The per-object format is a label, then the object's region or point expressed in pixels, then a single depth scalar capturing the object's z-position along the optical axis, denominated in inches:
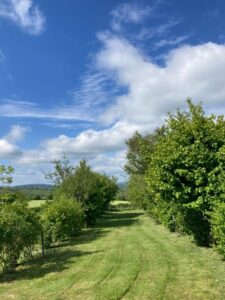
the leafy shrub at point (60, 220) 474.3
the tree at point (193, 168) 313.2
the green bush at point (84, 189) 757.4
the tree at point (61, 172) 798.4
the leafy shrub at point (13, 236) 288.4
